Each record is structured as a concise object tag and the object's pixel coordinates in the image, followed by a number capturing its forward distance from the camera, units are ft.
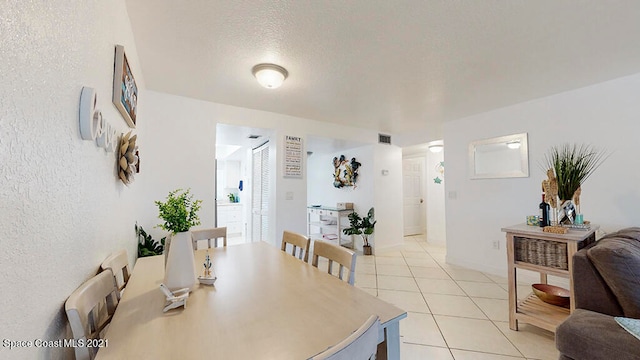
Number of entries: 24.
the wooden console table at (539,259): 5.61
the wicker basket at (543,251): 5.69
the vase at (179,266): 3.48
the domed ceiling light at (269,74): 6.89
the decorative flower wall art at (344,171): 15.97
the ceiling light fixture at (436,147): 16.31
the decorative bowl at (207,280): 3.75
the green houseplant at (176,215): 3.50
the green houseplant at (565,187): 6.34
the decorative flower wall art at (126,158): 4.73
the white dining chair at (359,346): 1.54
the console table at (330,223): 16.01
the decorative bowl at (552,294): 6.33
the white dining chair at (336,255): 3.92
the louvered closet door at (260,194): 12.26
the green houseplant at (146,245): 7.24
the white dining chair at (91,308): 2.25
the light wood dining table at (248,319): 2.20
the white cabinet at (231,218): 19.36
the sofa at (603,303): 3.69
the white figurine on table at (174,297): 2.97
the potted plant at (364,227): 14.24
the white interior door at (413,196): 20.06
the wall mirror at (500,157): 10.11
